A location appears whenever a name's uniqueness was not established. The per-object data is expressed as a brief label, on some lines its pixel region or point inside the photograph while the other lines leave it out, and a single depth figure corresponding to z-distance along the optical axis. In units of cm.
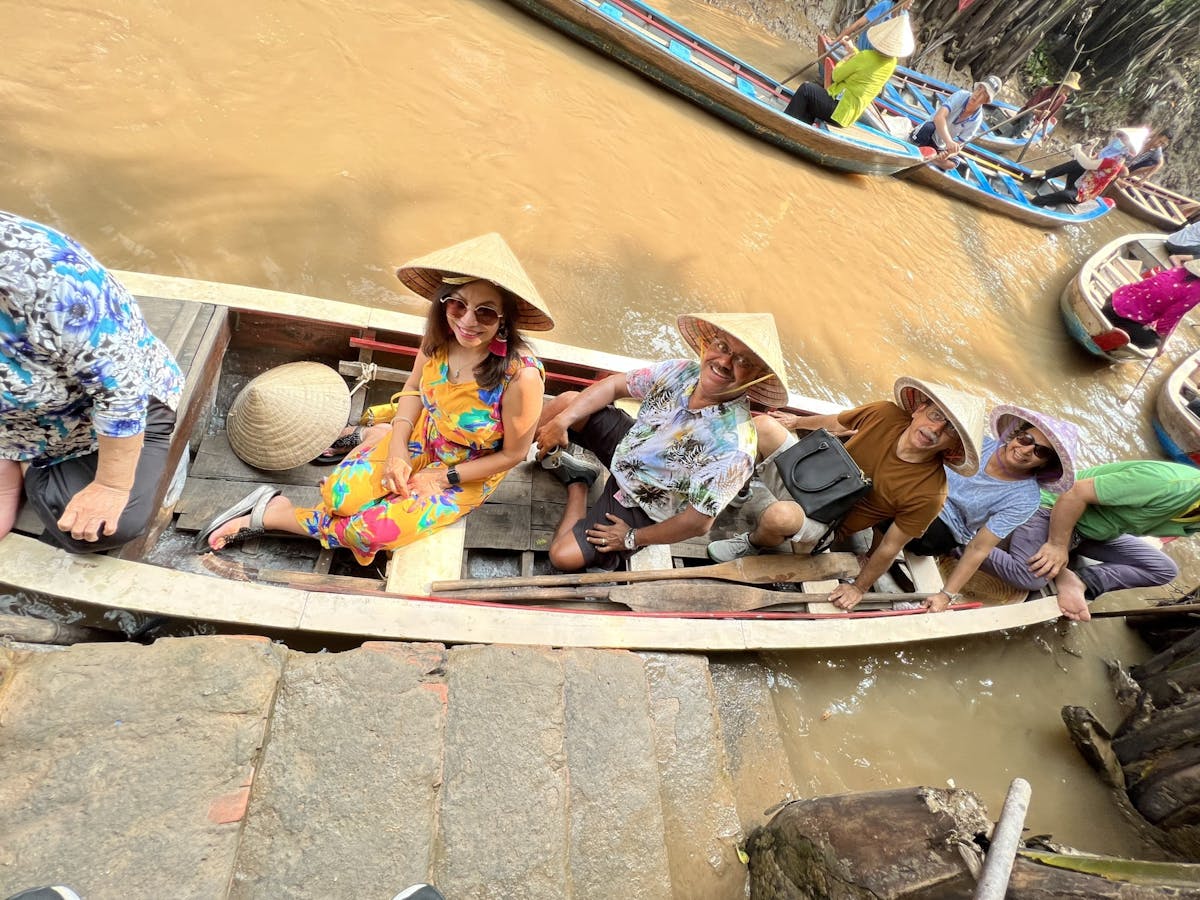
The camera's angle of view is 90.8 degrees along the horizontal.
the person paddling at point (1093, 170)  811
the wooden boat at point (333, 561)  188
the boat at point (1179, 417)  595
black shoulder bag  261
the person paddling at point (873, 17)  748
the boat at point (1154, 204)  987
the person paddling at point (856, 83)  645
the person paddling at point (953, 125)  776
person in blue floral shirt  139
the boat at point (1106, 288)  647
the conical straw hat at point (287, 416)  251
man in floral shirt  220
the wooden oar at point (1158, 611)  366
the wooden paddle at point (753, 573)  257
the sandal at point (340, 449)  284
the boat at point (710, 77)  650
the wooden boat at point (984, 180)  788
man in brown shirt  246
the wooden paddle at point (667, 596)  249
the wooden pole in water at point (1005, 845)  135
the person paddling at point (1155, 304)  591
